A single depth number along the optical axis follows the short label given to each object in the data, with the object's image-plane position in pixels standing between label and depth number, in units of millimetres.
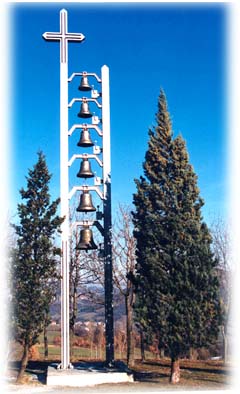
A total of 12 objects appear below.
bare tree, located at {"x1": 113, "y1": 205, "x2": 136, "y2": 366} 14617
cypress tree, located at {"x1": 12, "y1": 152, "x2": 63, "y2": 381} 9703
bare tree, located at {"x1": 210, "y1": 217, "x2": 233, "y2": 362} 14641
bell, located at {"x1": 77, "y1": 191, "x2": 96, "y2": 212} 10852
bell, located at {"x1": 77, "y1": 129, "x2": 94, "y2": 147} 11168
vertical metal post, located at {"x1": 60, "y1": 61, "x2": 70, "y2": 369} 10273
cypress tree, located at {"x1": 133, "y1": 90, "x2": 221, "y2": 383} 9523
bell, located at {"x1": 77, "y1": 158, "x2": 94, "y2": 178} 11016
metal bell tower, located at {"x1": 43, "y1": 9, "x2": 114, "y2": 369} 10406
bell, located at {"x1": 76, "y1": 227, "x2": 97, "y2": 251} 10758
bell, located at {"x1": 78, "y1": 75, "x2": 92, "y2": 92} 11328
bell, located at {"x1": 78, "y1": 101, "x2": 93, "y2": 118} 11258
